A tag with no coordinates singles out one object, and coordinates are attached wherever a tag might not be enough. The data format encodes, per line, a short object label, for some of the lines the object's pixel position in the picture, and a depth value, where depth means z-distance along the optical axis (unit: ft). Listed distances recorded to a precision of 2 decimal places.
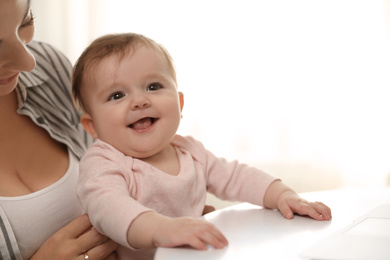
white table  2.45
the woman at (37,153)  3.31
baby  3.22
